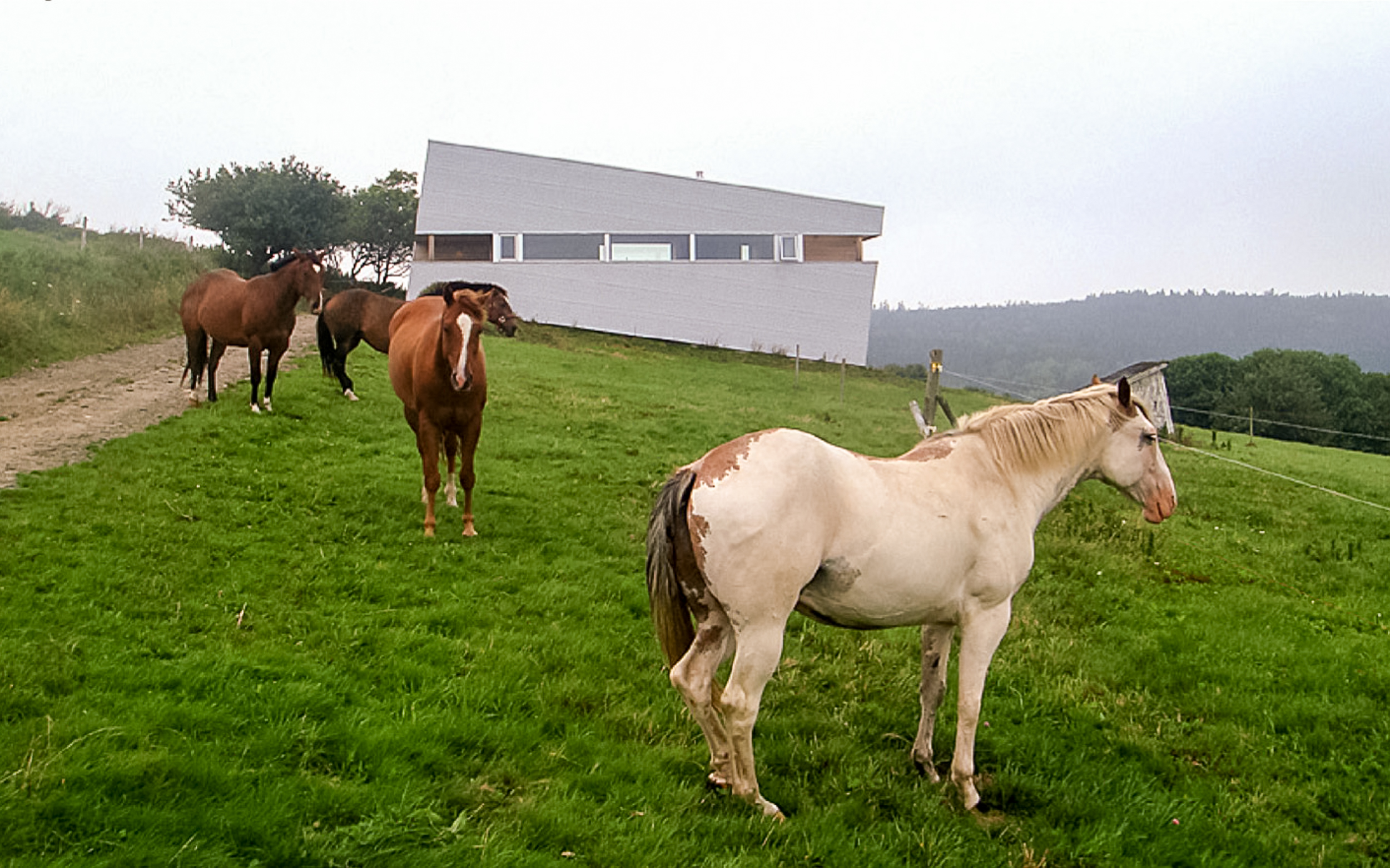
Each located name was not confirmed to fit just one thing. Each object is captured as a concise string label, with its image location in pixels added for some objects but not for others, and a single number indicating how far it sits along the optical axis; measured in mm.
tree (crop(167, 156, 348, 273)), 35250
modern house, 31469
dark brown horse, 13781
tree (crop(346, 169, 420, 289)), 44156
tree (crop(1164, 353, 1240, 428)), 47250
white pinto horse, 3406
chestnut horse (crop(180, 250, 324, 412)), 10945
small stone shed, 22938
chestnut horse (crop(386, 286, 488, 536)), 7031
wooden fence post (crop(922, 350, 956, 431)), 10914
